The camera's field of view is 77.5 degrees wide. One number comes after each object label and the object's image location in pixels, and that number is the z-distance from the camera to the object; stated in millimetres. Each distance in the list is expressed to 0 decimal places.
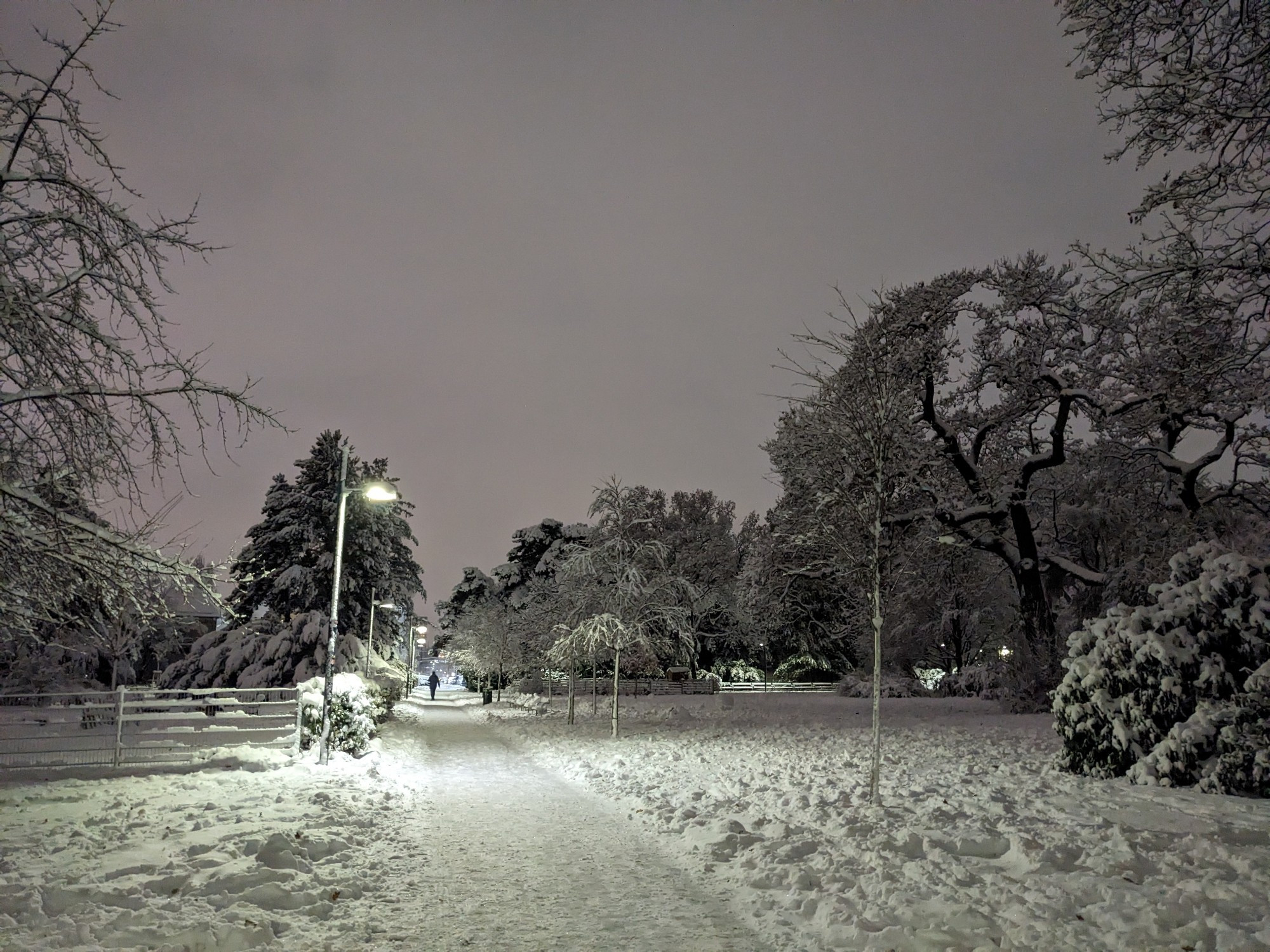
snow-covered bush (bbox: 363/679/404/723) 20203
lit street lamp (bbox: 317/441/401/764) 14180
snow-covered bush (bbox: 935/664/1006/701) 33781
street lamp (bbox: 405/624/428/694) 52747
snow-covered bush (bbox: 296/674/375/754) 15711
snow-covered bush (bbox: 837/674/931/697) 40469
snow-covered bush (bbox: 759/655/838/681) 53969
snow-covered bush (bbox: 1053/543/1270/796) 9172
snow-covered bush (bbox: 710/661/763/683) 53156
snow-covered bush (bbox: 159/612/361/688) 29203
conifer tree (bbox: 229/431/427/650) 34312
